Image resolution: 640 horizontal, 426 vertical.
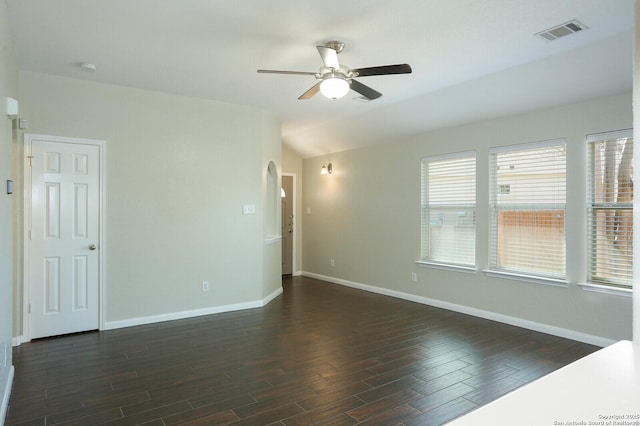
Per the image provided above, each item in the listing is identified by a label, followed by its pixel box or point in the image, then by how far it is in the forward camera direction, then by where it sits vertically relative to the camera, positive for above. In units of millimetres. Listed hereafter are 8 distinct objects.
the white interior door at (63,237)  4133 -254
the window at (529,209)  4395 +62
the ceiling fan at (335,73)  3064 +1110
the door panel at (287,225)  8031 -225
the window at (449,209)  5293 +68
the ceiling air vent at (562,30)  2988 +1433
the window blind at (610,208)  3857 +58
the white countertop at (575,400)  774 -403
